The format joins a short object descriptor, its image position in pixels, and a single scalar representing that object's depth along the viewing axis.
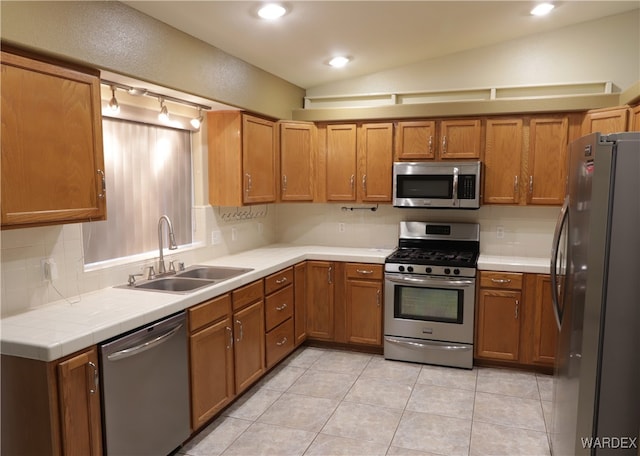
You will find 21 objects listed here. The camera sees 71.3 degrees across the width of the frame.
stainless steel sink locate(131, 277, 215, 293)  3.01
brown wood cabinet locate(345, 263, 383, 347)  4.11
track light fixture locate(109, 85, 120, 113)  2.68
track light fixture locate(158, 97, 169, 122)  3.12
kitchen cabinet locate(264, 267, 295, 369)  3.59
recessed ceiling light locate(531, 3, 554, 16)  3.17
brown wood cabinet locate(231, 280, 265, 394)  3.13
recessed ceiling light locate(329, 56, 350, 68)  3.88
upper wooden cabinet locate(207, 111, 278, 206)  3.73
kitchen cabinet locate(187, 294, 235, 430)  2.69
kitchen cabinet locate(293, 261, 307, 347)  4.10
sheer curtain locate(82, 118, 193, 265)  2.92
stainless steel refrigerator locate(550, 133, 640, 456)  1.83
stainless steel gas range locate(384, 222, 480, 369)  3.83
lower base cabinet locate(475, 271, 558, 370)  3.68
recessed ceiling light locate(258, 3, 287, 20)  2.67
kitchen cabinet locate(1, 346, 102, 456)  1.86
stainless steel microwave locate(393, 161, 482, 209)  3.93
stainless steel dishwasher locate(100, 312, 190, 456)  2.11
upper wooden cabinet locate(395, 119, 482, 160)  4.00
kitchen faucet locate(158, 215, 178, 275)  3.07
